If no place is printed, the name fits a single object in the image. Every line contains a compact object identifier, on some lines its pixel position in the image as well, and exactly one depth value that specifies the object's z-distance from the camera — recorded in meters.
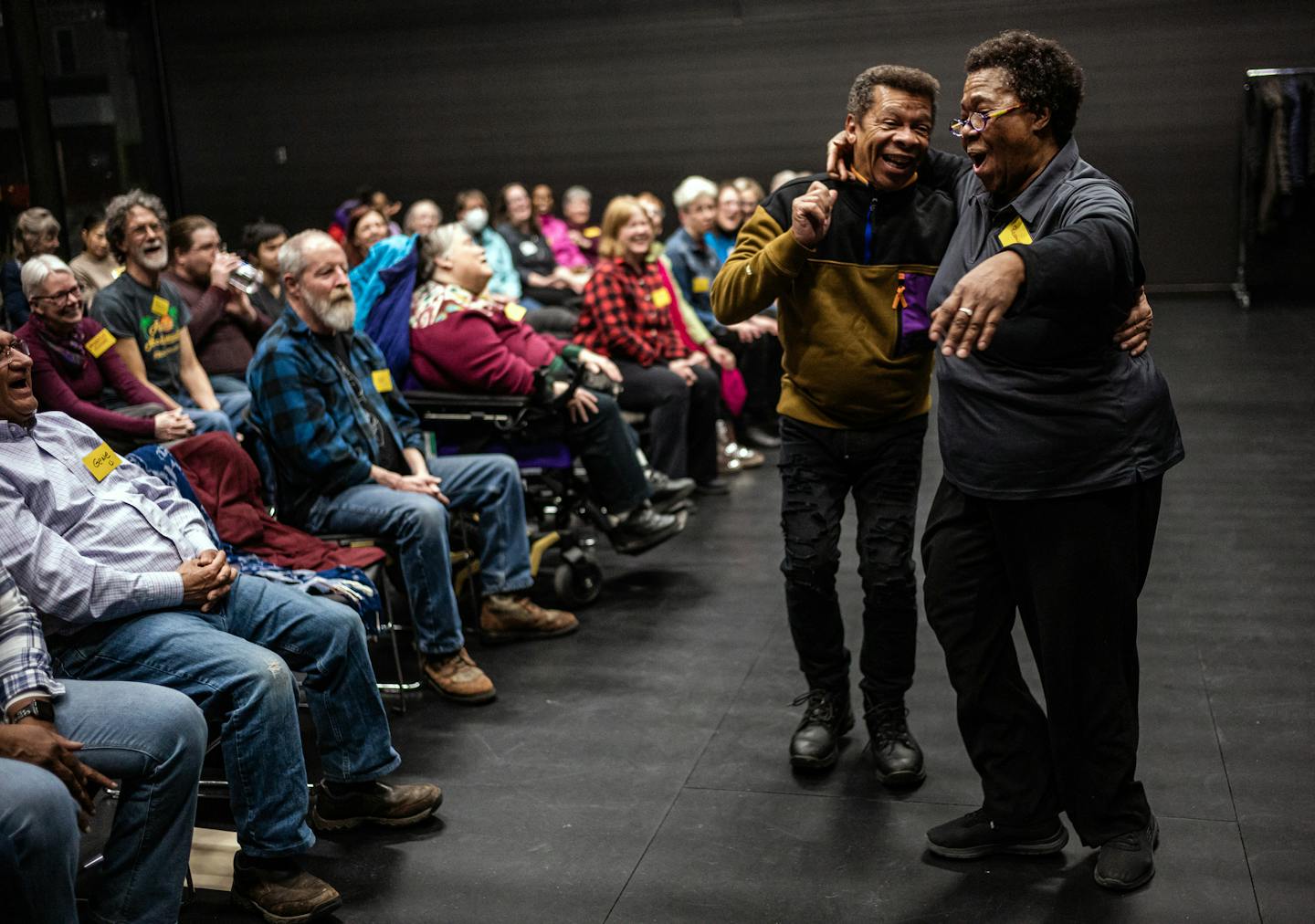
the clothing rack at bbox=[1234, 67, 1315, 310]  9.75
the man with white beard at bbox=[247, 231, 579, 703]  3.36
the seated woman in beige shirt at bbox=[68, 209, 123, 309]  5.69
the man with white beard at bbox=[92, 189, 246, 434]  4.62
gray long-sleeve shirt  2.06
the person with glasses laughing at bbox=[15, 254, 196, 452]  4.05
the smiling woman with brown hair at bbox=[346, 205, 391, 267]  6.17
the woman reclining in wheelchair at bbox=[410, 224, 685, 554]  4.09
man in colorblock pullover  2.55
